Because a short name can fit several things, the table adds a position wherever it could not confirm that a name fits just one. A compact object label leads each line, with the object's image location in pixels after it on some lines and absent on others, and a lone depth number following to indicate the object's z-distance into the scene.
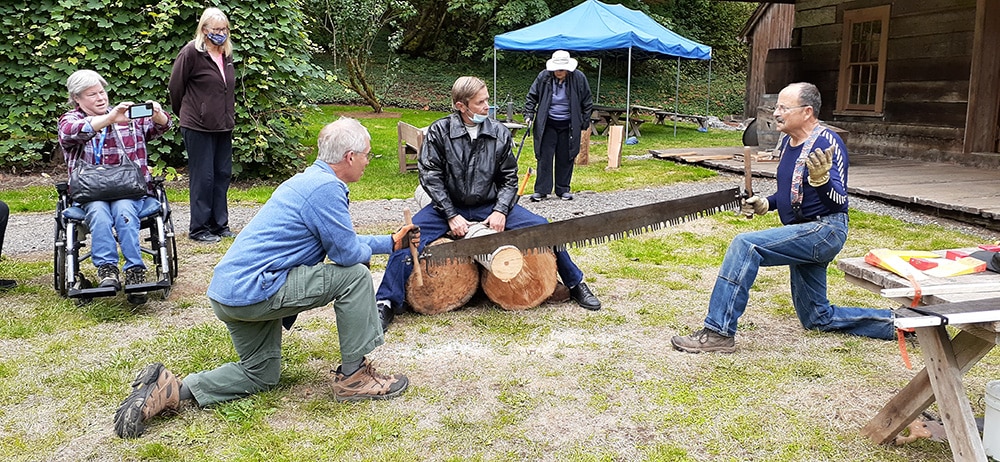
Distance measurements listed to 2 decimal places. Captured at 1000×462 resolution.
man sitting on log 5.14
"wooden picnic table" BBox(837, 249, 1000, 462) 2.72
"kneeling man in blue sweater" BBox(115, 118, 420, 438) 3.50
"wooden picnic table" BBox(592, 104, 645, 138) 18.83
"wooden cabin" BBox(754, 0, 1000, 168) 10.85
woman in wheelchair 5.14
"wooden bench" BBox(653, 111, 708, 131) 20.64
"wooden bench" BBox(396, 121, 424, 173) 11.16
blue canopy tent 16.80
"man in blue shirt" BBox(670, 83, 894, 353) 4.25
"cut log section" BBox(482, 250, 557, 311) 5.30
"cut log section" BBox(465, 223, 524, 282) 4.84
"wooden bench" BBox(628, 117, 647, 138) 18.75
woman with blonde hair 6.99
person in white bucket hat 9.83
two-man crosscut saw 4.89
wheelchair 5.07
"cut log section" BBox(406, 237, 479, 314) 5.23
